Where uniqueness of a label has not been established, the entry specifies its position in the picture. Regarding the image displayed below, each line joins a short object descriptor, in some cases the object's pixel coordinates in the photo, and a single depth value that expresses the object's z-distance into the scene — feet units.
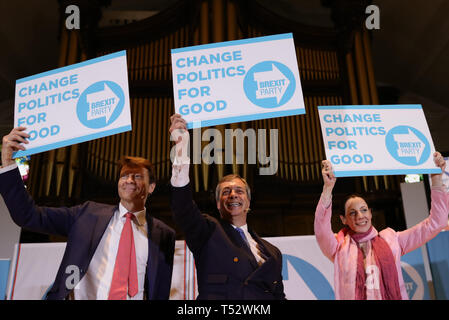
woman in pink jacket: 7.14
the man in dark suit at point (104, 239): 6.17
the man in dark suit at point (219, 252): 6.03
